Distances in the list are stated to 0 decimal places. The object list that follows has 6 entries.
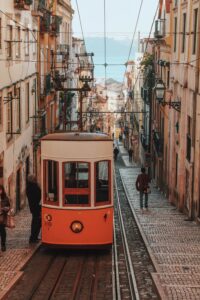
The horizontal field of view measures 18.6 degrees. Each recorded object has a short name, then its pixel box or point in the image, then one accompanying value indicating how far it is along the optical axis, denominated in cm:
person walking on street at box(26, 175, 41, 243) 1392
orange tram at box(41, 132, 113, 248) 1263
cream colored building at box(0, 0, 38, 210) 1898
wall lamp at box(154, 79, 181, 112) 2288
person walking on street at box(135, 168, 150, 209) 2038
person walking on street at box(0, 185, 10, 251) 1229
